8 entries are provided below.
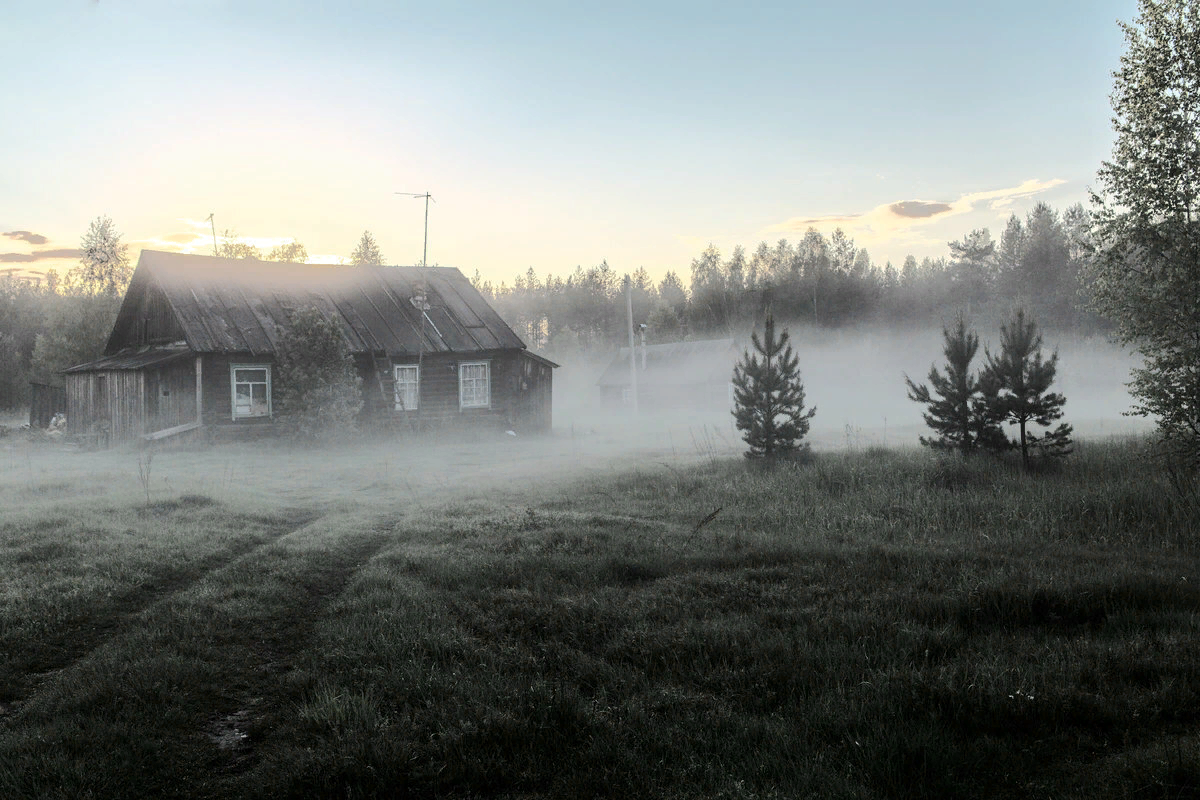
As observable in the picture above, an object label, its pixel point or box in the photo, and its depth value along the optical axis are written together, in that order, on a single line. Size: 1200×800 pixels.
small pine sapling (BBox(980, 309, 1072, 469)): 16.16
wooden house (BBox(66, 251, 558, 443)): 26.20
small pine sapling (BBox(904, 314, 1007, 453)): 16.70
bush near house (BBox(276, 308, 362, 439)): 25.89
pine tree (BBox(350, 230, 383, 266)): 72.62
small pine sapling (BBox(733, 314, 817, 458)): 18.23
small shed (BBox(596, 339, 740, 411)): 53.12
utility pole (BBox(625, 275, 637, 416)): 46.74
